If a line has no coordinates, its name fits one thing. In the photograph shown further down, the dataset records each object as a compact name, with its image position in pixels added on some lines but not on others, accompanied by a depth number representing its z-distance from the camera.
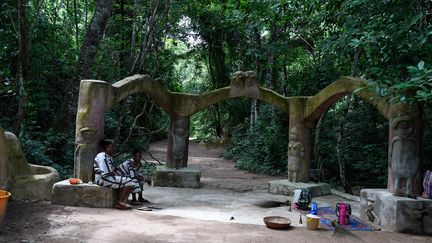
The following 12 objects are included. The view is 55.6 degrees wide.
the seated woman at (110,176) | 7.41
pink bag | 7.04
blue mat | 6.88
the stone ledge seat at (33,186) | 7.64
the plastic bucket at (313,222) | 6.69
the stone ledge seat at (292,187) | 9.82
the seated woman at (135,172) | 8.08
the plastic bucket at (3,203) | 5.36
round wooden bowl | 6.57
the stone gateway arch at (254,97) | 6.99
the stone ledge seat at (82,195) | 7.50
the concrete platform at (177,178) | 10.78
